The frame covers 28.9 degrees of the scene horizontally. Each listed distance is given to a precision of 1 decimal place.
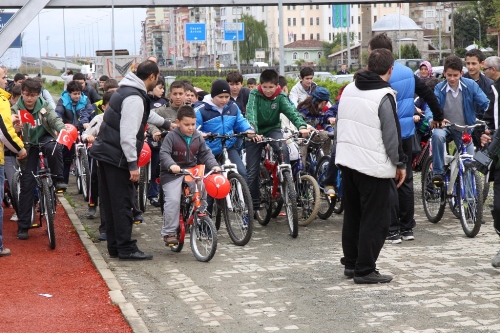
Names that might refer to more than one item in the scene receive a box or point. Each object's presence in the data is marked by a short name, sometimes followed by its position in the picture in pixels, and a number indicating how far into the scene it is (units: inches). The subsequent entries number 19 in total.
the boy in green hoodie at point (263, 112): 470.0
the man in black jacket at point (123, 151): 384.8
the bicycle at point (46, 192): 423.5
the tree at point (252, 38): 6348.4
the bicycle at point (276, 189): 435.8
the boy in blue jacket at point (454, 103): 453.4
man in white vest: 321.7
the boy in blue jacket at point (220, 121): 459.2
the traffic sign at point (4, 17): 1112.8
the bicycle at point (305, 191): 456.1
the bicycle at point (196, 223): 384.2
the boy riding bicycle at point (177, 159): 396.2
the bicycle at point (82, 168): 578.7
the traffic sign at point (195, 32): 3752.5
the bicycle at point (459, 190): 420.5
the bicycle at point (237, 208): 414.3
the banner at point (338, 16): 3710.9
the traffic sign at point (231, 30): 2570.1
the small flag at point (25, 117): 445.4
